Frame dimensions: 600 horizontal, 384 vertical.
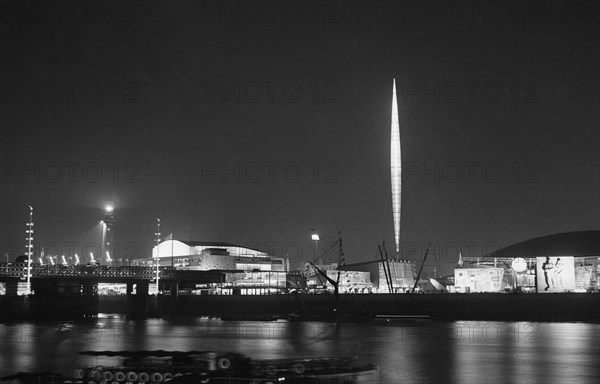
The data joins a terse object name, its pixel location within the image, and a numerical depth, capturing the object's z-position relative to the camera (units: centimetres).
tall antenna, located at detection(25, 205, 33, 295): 14088
